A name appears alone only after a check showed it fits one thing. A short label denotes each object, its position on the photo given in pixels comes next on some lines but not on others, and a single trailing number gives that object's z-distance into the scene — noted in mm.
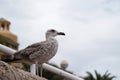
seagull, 6305
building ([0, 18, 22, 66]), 52581
